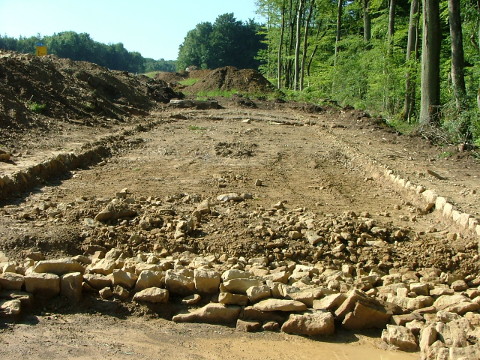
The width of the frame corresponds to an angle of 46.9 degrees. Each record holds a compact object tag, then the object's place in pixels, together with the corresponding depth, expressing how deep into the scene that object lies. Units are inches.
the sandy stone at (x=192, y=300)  177.5
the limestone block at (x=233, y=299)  173.2
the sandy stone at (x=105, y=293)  179.6
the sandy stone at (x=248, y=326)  165.3
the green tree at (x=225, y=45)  3065.9
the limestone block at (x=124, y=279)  183.3
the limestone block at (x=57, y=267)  181.2
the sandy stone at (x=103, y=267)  193.5
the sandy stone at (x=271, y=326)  165.6
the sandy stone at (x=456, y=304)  171.5
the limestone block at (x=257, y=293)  173.5
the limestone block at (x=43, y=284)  176.6
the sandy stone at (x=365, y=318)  165.2
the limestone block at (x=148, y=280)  182.4
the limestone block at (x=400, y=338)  155.1
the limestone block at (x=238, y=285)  177.2
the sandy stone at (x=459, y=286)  195.2
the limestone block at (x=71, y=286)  176.9
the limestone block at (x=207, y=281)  180.7
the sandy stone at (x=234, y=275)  181.5
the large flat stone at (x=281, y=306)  168.2
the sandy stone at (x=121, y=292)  179.6
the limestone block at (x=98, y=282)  183.8
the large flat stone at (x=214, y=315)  170.2
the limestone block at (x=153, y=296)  177.5
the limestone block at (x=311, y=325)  162.6
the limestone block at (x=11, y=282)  175.6
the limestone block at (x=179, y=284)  181.2
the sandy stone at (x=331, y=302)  169.5
